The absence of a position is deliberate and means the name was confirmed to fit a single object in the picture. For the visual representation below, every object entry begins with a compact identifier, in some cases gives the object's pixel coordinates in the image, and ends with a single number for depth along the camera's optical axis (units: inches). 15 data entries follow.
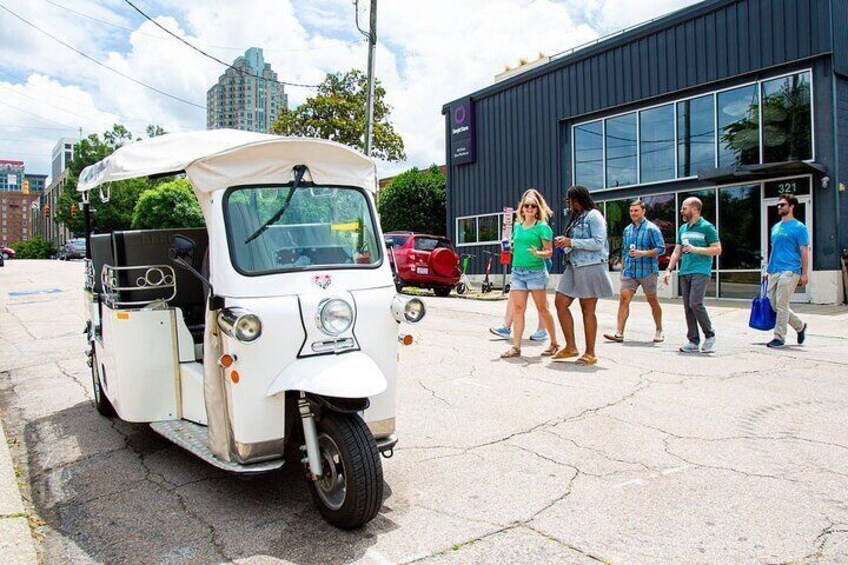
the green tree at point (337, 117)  1216.2
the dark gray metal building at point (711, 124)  531.2
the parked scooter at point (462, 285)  721.6
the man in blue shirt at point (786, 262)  322.7
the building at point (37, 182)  7062.0
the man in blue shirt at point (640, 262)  347.3
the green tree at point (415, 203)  1191.6
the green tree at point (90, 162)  2165.4
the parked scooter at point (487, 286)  758.6
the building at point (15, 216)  6628.9
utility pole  841.5
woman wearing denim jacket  275.7
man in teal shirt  313.6
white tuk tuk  131.6
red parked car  695.1
